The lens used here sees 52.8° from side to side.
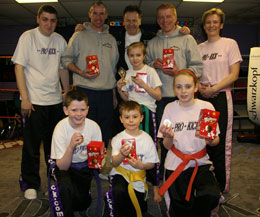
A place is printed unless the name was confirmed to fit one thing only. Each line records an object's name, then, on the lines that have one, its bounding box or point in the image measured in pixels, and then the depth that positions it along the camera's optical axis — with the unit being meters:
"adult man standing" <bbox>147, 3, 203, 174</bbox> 2.81
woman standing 2.77
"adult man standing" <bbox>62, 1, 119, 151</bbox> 2.98
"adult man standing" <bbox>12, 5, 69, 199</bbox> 2.85
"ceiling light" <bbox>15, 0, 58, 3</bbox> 6.33
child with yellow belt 2.15
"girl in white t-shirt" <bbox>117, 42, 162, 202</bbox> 2.62
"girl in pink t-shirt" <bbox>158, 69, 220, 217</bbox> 2.10
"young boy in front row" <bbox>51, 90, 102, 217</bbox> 2.20
